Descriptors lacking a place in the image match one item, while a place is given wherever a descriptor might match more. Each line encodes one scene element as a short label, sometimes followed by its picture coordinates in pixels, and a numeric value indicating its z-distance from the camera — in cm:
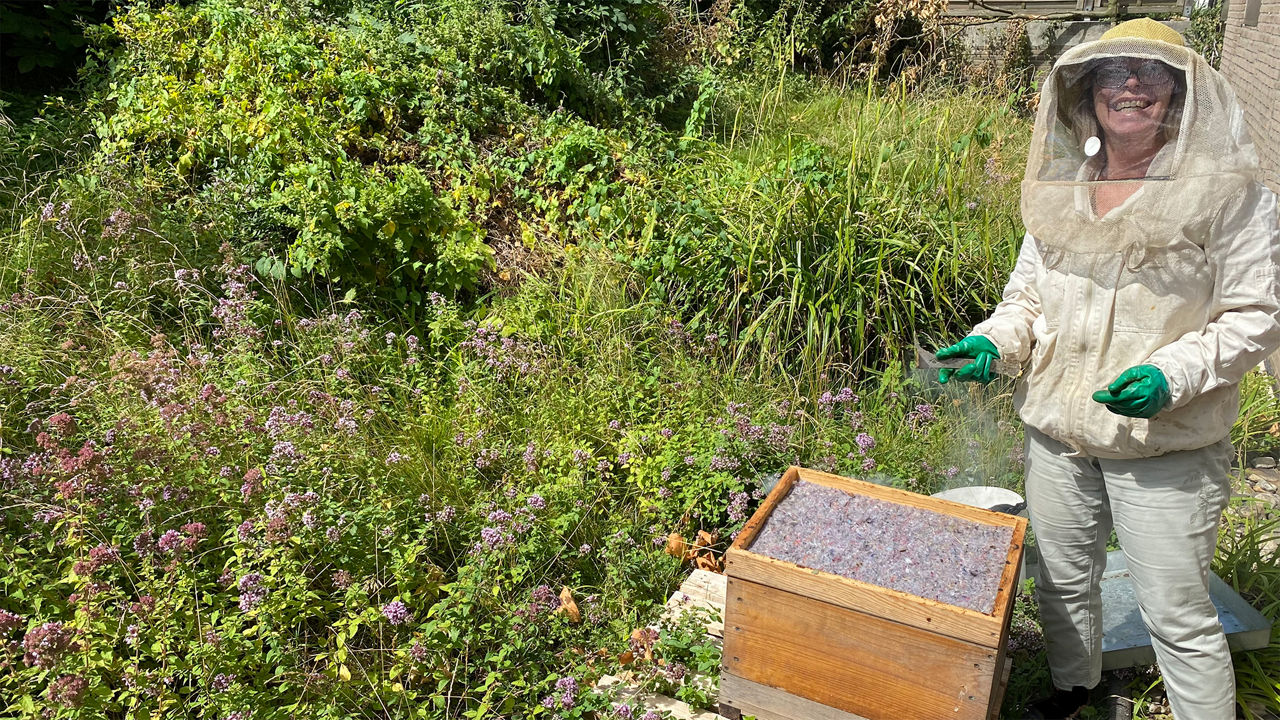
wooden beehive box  206
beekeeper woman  202
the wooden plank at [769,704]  229
